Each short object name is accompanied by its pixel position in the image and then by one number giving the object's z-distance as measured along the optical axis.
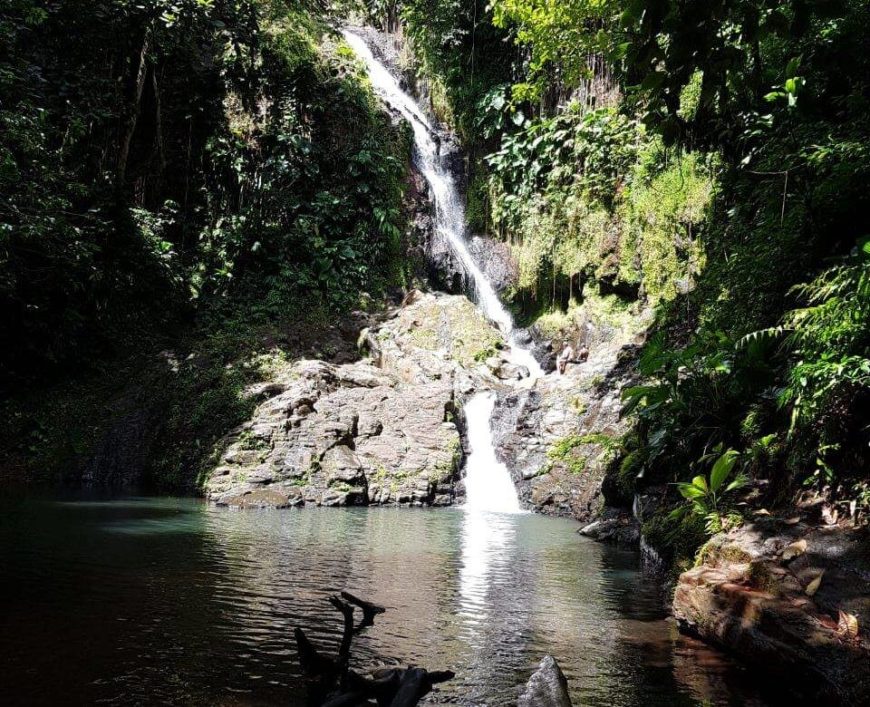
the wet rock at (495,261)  21.59
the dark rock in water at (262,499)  11.68
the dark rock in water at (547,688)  3.28
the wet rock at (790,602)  3.31
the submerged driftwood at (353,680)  2.71
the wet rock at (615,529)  8.73
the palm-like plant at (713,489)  5.34
